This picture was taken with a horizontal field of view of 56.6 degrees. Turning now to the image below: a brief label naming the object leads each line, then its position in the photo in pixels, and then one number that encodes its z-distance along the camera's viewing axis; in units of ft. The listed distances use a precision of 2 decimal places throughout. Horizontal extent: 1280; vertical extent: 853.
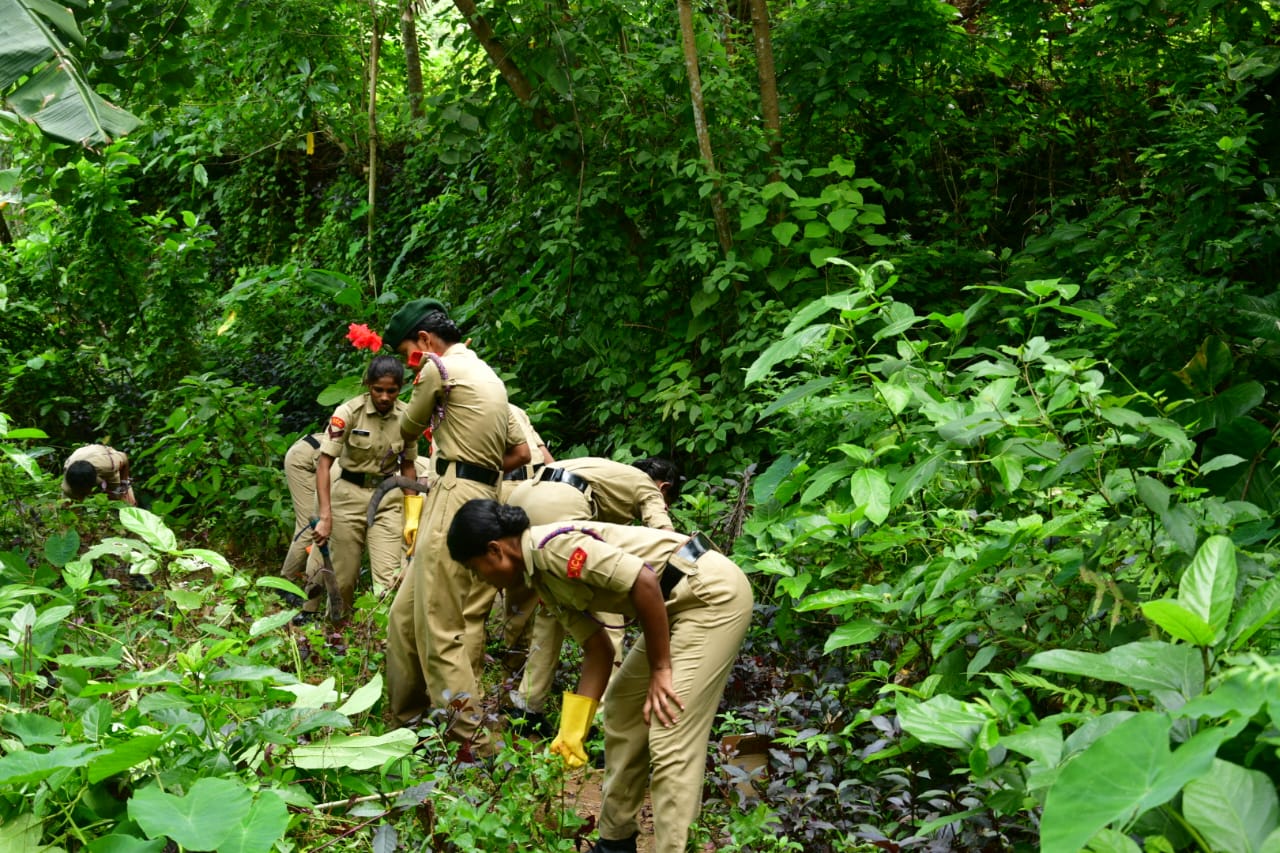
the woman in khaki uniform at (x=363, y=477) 26.58
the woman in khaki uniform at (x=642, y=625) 13.43
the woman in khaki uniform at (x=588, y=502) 19.90
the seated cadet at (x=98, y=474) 30.19
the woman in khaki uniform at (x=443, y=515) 18.53
